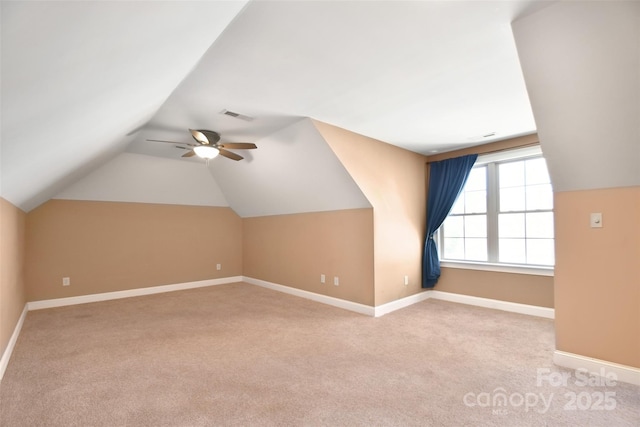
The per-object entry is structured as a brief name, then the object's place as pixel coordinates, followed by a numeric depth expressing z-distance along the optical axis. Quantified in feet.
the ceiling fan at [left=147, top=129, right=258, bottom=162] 10.92
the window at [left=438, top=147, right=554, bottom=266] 13.06
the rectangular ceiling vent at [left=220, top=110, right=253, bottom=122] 10.29
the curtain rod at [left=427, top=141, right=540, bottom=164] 12.86
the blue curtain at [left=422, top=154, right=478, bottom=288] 14.93
